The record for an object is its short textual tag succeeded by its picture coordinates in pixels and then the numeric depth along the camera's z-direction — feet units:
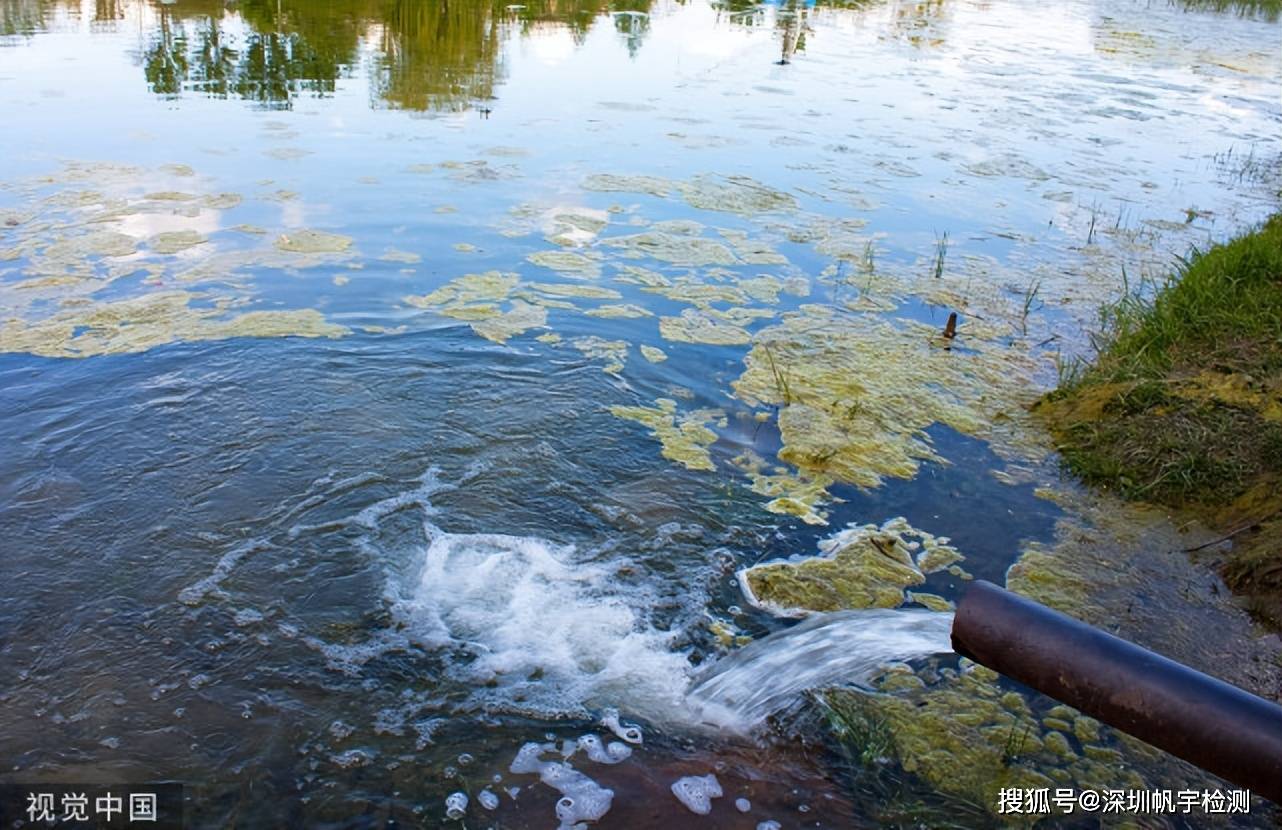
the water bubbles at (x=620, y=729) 8.00
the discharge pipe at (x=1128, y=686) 3.25
